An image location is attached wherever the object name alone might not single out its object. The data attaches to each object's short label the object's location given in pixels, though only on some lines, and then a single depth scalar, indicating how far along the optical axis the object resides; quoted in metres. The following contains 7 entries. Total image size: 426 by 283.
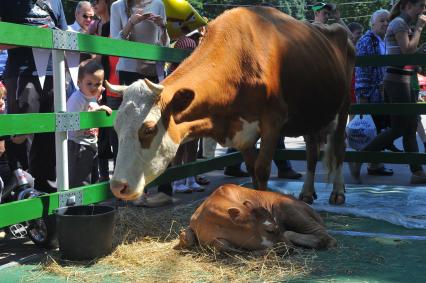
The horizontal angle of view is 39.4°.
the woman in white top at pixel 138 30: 5.73
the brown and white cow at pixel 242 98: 3.81
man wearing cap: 8.54
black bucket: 3.85
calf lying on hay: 3.90
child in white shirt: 4.93
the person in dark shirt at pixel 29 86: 4.66
